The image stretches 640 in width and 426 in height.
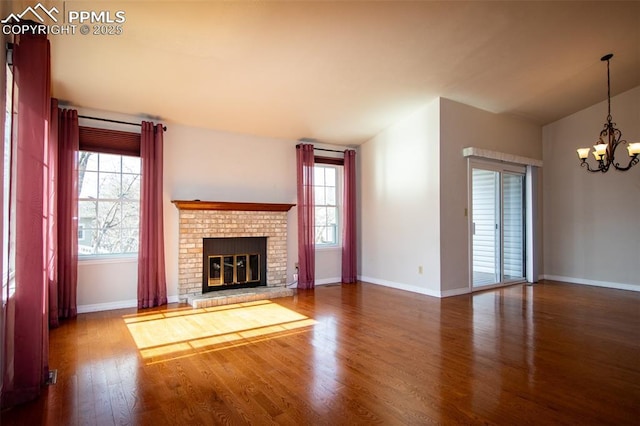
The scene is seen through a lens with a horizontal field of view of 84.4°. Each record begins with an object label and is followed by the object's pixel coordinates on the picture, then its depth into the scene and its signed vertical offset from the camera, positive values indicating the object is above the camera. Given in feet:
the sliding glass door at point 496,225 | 19.48 -0.50
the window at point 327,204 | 21.71 +0.81
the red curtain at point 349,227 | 21.50 -0.62
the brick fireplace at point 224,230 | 16.60 -0.64
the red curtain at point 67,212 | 13.60 +0.23
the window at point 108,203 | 15.05 +0.63
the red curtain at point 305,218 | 19.86 -0.06
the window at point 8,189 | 7.53 +0.64
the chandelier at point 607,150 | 13.82 +2.73
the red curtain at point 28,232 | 7.43 -0.29
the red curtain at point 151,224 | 15.23 -0.28
